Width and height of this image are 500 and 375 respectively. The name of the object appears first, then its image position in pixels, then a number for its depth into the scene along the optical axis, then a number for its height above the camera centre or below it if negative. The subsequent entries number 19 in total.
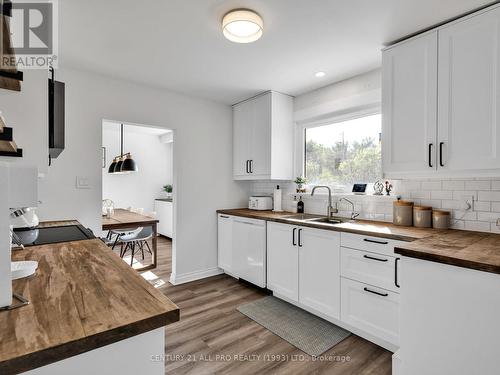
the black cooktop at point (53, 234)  1.58 -0.35
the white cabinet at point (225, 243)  3.53 -0.76
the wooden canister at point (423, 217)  2.20 -0.25
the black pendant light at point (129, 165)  4.90 +0.37
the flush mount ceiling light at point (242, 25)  1.74 +1.06
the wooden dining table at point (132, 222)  3.60 -0.51
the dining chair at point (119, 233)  4.17 -0.78
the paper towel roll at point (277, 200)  3.50 -0.18
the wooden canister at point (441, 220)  2.13 -0.26
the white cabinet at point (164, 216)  6.02 -0.70
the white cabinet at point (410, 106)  1.96 +0.61
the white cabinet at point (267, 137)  3.29 +0.62
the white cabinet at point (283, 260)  2.68 -0.77
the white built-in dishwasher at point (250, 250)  3.07 -0.76
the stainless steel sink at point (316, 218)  2.79 -0.35
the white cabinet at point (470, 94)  1.69 +0.61
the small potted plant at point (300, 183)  3.31 +0.04
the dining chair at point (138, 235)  4.09 -0.78
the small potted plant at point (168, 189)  6.54 -0.09
